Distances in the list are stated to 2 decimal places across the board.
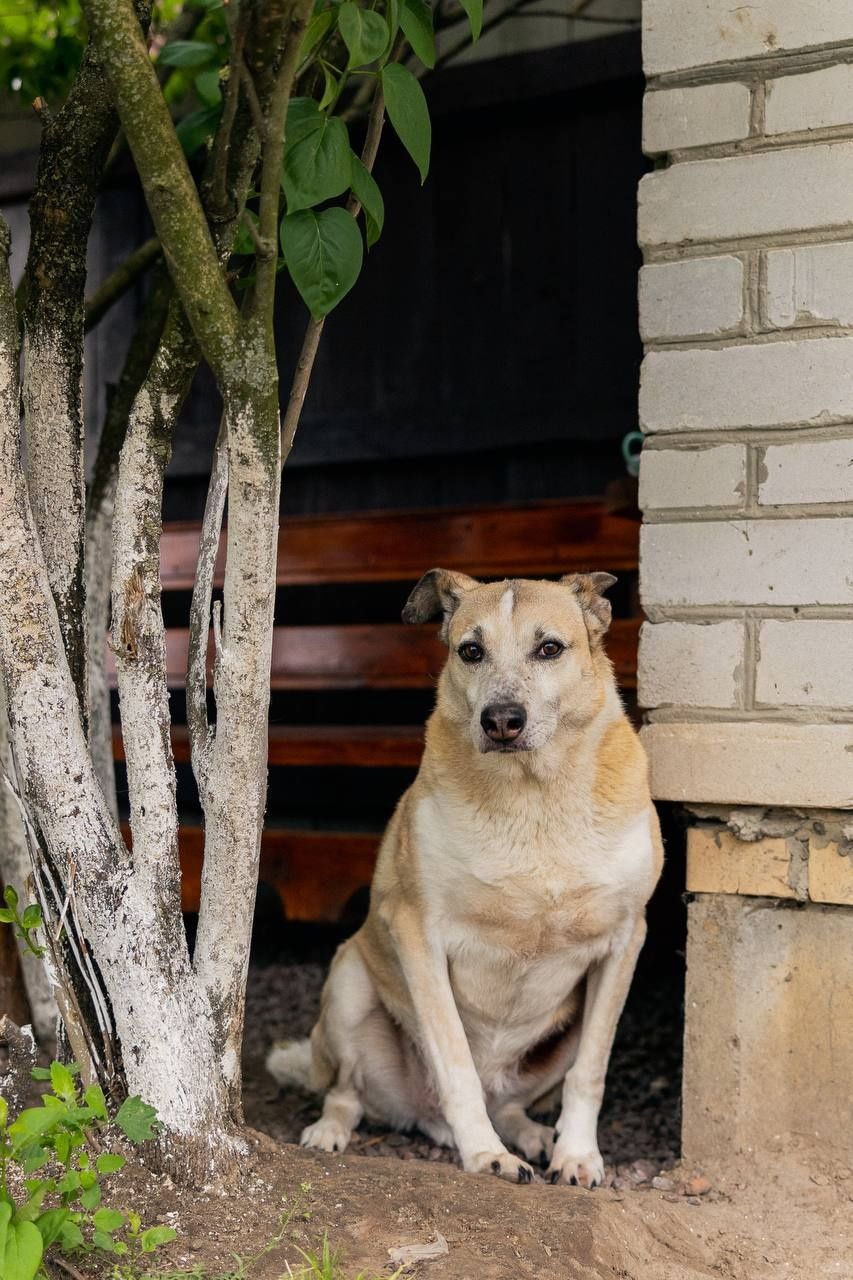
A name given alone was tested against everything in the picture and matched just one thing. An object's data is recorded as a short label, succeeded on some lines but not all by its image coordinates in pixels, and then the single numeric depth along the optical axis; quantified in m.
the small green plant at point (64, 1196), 1.75
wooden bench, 4.46
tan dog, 2.90
